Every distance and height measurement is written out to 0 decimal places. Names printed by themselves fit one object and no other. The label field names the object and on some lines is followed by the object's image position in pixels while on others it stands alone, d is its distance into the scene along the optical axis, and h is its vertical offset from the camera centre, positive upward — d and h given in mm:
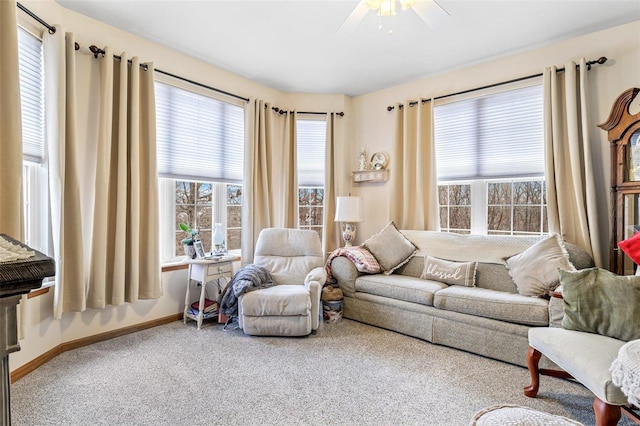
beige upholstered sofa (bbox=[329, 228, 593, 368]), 2578 -749
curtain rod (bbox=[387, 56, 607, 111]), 2948 +1300
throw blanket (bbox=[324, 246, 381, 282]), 3602 -528
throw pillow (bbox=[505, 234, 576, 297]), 2701 -476
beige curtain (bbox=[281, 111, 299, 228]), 4434 +418
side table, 3279 -630
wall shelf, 4391 +459
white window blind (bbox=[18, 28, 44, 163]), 2393 +866
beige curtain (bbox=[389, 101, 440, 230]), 3975 +470
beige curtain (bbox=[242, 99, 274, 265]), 4027 +403
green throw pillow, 1868 -553
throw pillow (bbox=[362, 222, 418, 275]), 3668 -430
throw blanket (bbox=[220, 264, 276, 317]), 3119 -712
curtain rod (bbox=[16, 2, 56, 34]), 2312 +1388
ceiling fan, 2125 +1296
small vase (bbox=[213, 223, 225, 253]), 3701 -304
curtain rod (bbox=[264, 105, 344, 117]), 4430 +1329
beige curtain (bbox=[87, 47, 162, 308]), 2811 +182
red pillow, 2174 -258
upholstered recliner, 3000 -856
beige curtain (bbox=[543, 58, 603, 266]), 2934 +436
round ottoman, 1149 -735
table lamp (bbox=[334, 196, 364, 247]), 4188 +5
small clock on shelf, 4418 +653
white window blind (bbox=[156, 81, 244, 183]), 3412 +827
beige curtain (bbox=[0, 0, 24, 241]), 1986 +516
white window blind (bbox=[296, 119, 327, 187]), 4625 +818
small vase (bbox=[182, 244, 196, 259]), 3436 -400
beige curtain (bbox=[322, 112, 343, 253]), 4555 +332
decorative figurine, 4598 +664
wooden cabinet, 2598 +257
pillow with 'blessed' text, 3209 -607
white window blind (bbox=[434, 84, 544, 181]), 3385 +789
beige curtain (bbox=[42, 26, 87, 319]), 2510 +303
